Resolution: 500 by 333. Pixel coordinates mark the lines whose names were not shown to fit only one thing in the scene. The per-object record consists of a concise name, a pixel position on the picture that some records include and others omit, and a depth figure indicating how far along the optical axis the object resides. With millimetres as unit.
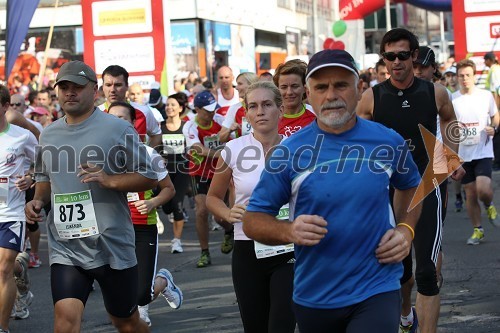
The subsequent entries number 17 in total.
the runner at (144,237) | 7891
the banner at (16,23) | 14234
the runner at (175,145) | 14938
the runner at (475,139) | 12703
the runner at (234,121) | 11297
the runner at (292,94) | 7324
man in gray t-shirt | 6164
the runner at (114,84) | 9297
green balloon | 37031
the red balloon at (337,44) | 30781
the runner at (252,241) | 5945
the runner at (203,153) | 12078
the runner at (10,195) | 8172
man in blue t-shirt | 4312
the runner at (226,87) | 14391
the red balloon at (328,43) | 30953
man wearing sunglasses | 6977
